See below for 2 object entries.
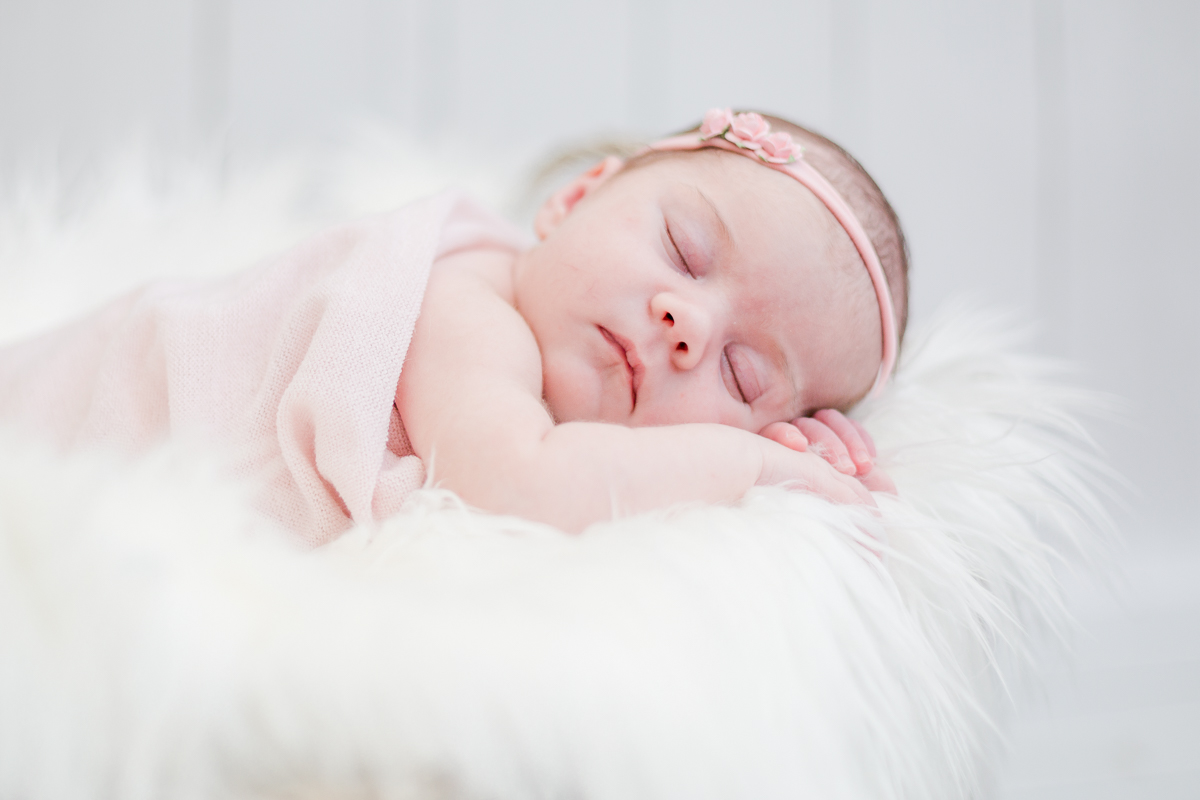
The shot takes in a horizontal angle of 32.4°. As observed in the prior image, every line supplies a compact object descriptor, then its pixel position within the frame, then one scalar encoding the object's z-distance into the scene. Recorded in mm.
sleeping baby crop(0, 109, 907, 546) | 565
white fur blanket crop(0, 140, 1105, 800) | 491
